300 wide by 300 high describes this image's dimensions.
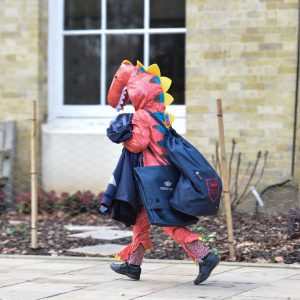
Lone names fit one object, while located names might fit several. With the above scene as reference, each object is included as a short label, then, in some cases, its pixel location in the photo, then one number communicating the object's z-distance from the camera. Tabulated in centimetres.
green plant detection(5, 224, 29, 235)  1326
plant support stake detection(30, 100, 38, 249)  1172
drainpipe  1510
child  899
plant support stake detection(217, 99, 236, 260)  1089
